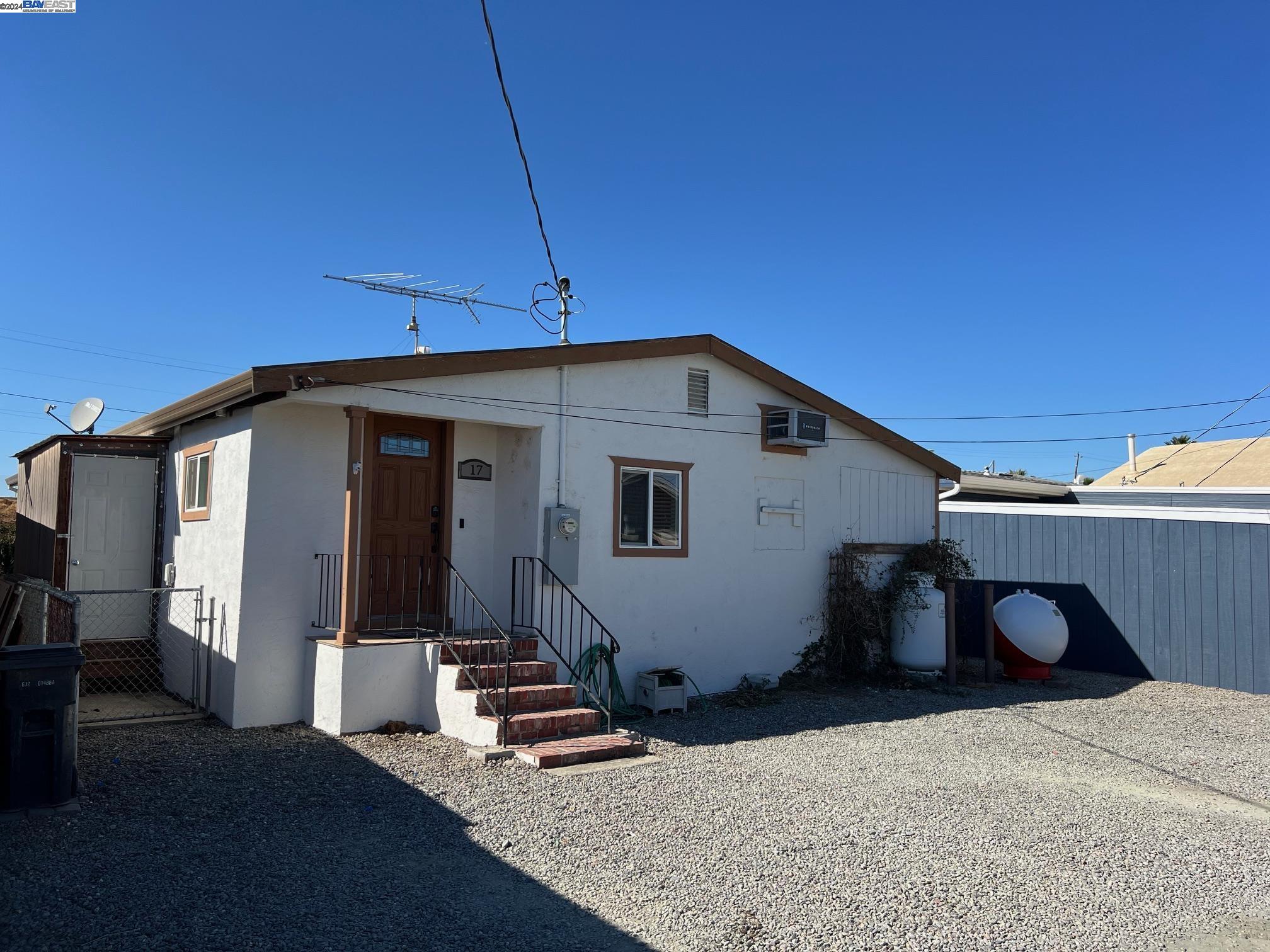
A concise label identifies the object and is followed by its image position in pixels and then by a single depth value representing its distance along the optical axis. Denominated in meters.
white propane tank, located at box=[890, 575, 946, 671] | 11.63
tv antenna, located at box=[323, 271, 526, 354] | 11.02
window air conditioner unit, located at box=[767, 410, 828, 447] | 10.95
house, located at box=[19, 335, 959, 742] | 8.16
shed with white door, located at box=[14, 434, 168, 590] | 9.91
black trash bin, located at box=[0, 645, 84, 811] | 5.36
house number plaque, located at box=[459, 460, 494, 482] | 9.56
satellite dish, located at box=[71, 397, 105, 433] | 11.40
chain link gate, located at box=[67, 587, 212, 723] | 8.88
